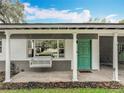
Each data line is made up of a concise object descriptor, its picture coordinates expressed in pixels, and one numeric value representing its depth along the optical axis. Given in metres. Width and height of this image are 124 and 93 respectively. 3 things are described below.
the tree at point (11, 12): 11.62
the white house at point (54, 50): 6.40
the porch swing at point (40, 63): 5.85
